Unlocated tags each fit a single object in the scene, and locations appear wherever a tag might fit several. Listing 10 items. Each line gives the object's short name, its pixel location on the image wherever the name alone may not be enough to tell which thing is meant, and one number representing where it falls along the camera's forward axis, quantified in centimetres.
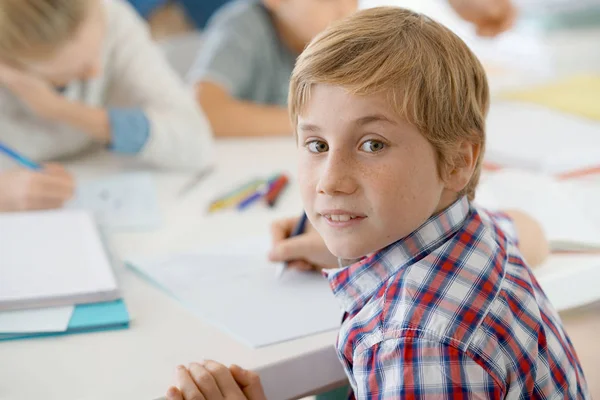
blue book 114
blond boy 99
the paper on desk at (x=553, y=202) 134
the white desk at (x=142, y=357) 106
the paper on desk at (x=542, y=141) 160
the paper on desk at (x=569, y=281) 123
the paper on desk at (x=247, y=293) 115
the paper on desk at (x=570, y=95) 191
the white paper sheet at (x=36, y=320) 114
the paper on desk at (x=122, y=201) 143
